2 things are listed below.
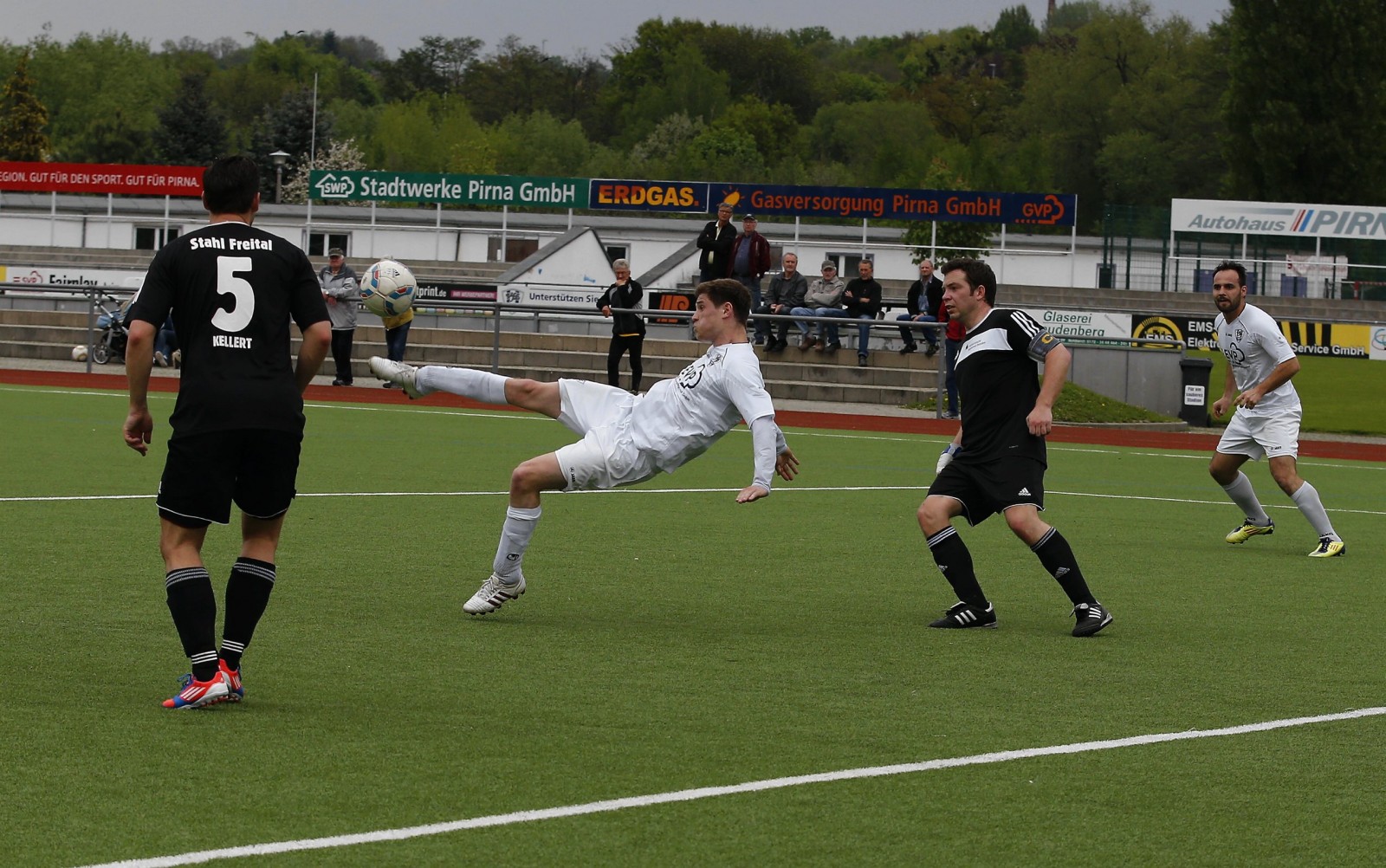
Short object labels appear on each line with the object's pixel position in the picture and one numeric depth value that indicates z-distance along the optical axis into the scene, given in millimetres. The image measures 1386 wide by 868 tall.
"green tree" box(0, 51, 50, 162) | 102875
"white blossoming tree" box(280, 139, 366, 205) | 97325
